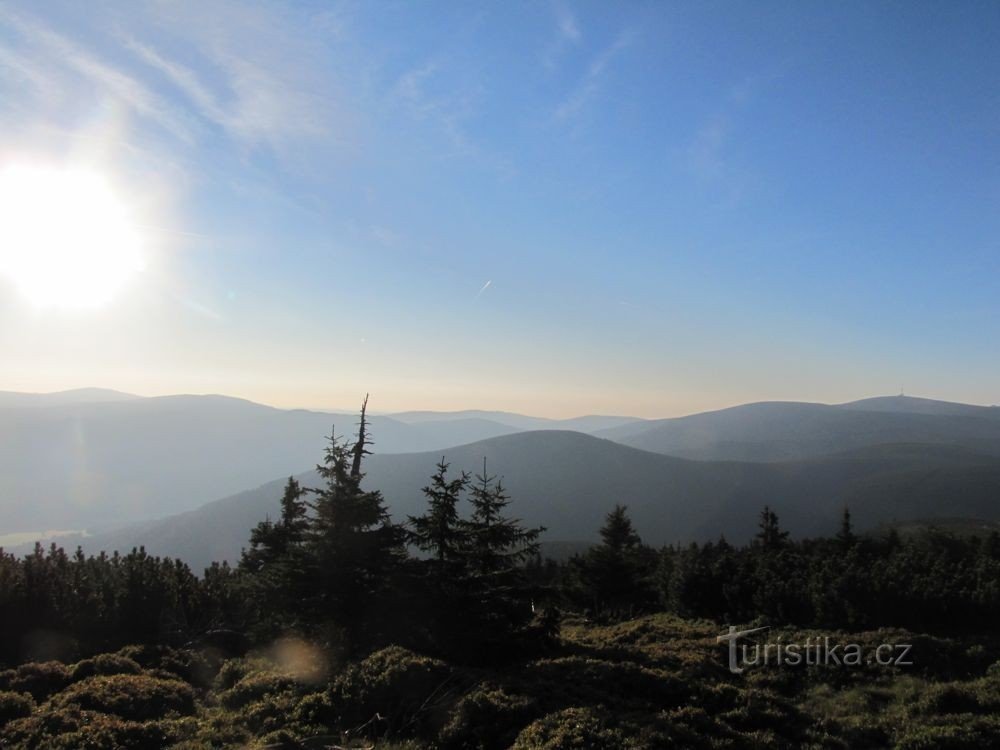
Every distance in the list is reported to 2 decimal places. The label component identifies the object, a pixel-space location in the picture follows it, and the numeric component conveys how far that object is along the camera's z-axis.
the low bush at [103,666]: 20.28
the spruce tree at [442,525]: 23.42
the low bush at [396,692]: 14.19
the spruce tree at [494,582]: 21.20
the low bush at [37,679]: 18.56
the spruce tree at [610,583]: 42.25
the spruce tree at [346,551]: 22.30
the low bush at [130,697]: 16.53
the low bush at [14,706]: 15.88
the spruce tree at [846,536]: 41.92
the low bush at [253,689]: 17.44
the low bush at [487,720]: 12.58
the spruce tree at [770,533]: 50.12
